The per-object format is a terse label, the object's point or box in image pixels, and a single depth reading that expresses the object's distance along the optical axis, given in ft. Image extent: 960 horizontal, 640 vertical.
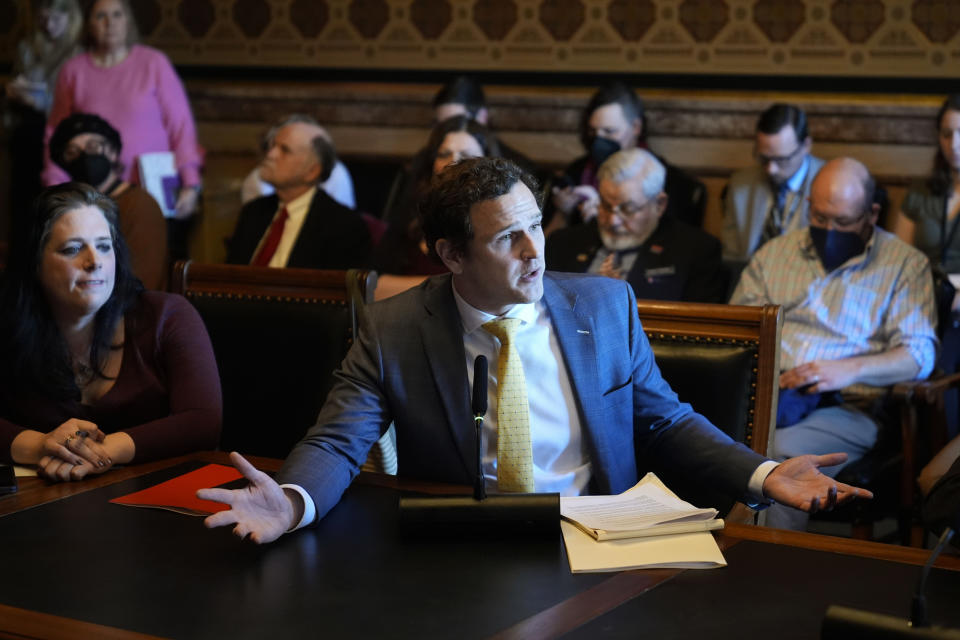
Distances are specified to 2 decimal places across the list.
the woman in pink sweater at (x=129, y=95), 17.79
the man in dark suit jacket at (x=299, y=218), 14.37
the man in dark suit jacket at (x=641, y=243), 12.45
